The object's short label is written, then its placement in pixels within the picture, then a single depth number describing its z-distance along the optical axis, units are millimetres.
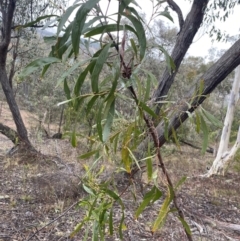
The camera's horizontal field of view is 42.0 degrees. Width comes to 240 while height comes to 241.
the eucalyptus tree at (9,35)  5117
